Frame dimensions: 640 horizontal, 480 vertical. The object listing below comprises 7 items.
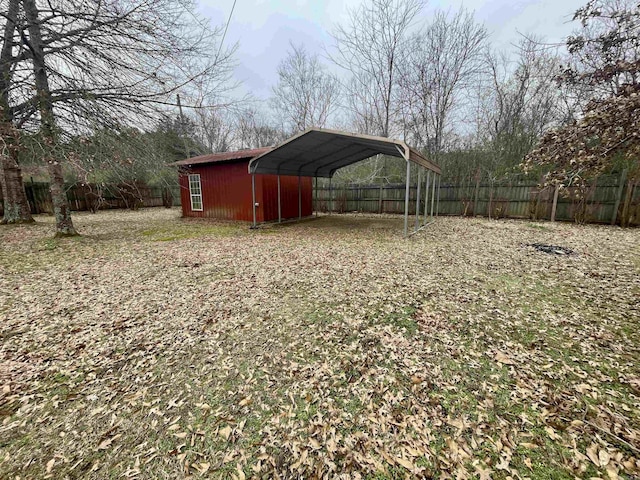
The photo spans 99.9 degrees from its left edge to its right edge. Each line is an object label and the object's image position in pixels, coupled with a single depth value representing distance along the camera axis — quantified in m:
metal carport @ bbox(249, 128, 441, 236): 7.17
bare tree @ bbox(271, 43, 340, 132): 18.34
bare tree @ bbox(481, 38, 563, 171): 13.39
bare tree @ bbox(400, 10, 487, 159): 13.22
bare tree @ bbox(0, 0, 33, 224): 4.92
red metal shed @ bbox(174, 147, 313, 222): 10.73
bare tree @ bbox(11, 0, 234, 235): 5.39
